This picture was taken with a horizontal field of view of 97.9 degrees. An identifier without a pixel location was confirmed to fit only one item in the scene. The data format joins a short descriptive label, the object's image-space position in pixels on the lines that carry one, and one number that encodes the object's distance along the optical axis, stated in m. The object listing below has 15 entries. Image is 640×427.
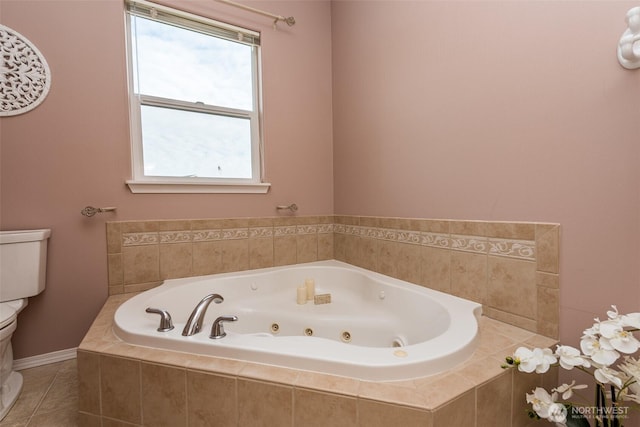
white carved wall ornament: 1.45
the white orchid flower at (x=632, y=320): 0.71
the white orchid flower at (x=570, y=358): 0.74
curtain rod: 1.85
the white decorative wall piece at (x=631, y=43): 0.87
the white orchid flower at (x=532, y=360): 0.77
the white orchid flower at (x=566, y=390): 0.76
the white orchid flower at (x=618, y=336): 0.70
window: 1.78
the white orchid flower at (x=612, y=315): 0.77
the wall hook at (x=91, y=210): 1.61
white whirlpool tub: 0.89
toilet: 1.36
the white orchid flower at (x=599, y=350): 0.71
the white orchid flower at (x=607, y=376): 0.69
